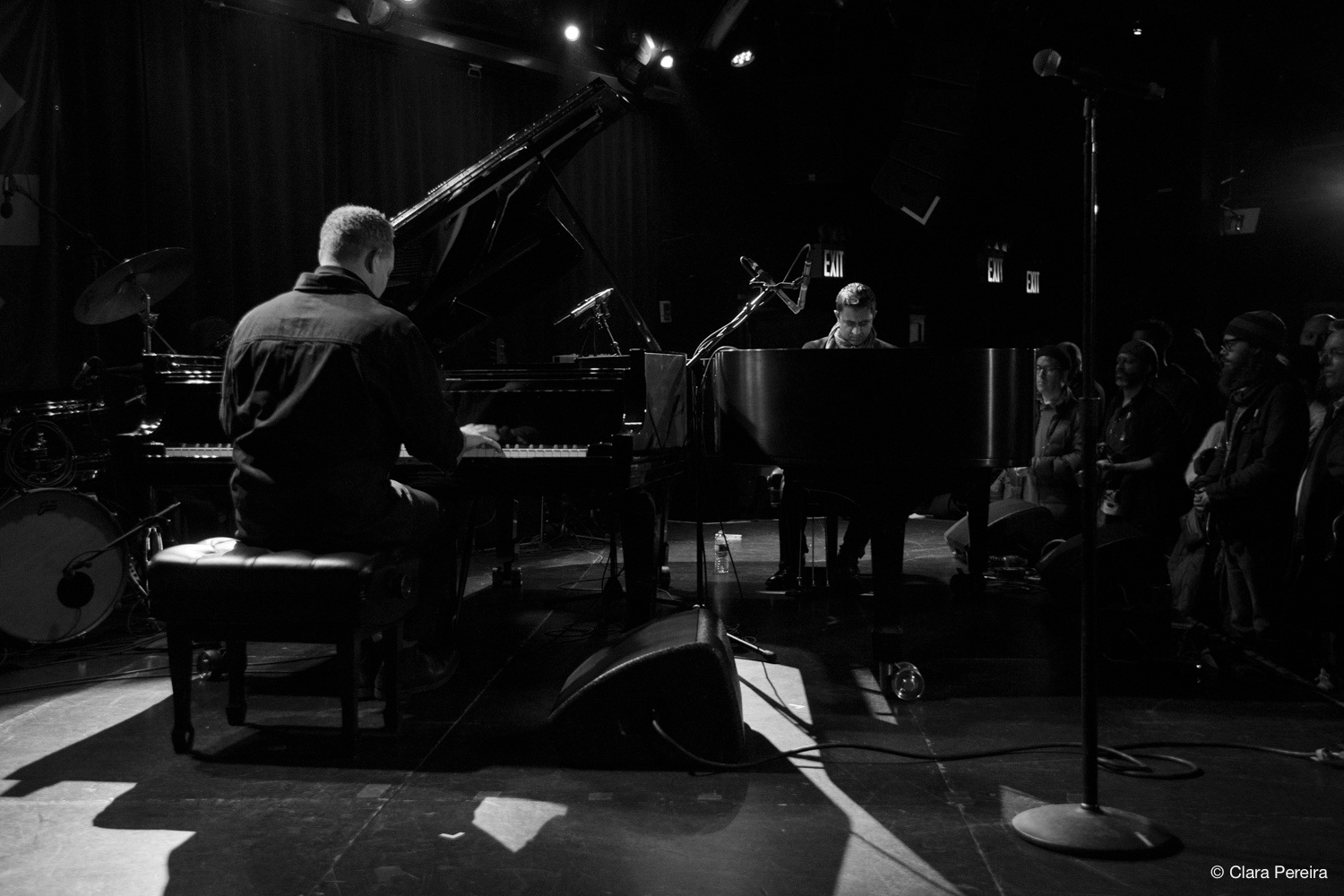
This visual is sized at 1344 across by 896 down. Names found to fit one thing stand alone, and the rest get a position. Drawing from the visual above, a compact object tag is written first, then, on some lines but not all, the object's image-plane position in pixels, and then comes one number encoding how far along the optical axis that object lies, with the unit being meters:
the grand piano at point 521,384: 3.49
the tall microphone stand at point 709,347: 3.99
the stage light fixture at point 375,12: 6.73
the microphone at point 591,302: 4.45
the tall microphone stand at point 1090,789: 2.13
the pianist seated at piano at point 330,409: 2.74
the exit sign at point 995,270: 10.47
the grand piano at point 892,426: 3.25
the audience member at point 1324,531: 3.39
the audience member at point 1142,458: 5.02
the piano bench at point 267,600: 2.70
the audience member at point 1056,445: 5.51
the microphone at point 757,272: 4.17
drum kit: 4.16
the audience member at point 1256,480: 3.90
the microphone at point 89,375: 4.99
